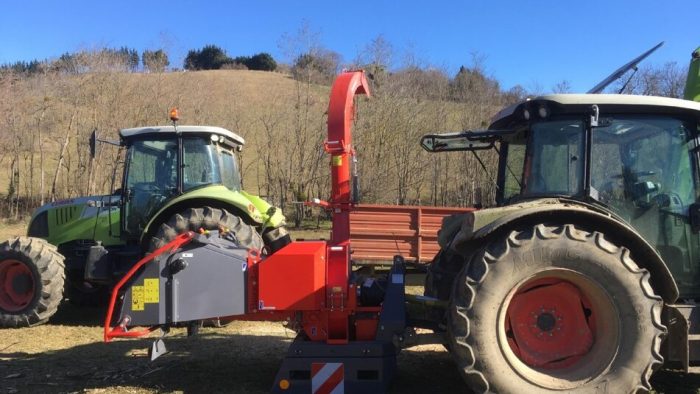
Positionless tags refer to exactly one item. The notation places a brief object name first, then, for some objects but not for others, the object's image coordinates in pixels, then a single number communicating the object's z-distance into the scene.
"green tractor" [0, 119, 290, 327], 6.53
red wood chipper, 3.90
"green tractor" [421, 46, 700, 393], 3.37
